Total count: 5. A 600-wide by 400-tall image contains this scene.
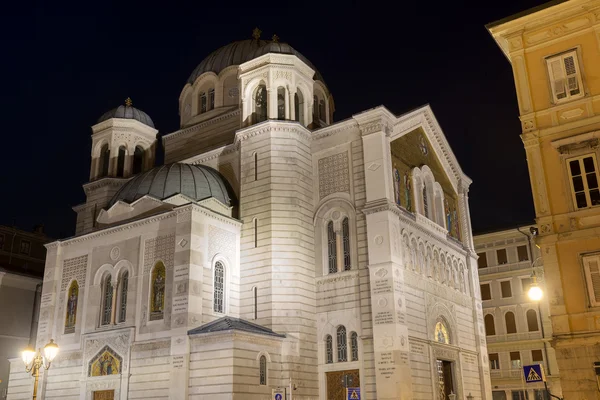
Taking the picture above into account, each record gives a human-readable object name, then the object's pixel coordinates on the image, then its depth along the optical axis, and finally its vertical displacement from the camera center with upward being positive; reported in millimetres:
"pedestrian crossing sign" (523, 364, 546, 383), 16359 +973
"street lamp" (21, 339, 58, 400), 18906 +1950
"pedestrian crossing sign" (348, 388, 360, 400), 24656 +840
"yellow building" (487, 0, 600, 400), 17875 +7486
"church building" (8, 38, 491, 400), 26906 +6450
